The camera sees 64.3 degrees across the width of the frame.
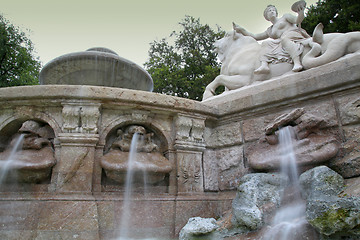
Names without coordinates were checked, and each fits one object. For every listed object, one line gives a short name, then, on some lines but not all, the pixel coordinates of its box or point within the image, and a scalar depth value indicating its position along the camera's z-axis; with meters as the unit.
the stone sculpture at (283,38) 4.52
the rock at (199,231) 2.78
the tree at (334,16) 12.58
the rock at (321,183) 2.72
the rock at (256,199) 2.76
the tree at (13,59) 17.91
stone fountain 3.08
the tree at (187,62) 18.62
